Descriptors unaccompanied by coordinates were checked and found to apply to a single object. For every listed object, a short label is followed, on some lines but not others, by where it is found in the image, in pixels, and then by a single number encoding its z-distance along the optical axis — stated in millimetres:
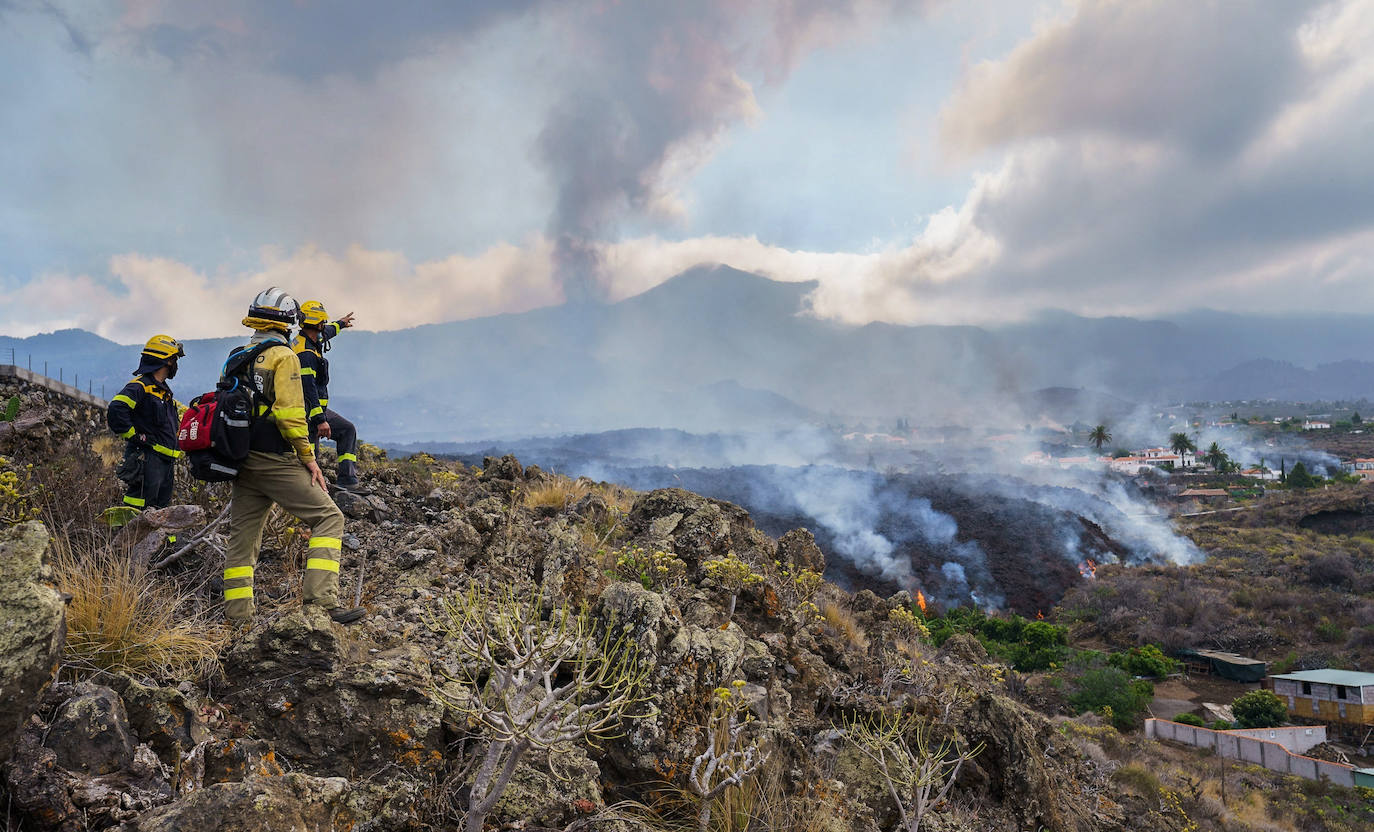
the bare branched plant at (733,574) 6184
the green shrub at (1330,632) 35500
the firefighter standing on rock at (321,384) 6094
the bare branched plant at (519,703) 2811
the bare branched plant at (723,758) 3801
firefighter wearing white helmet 4402
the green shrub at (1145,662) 32688
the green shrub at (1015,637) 32278
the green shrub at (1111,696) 25922
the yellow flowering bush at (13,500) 4508
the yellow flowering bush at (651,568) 6340
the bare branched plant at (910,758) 4762
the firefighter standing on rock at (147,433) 6215
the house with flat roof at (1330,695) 27031
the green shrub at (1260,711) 26641
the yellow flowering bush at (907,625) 9312
